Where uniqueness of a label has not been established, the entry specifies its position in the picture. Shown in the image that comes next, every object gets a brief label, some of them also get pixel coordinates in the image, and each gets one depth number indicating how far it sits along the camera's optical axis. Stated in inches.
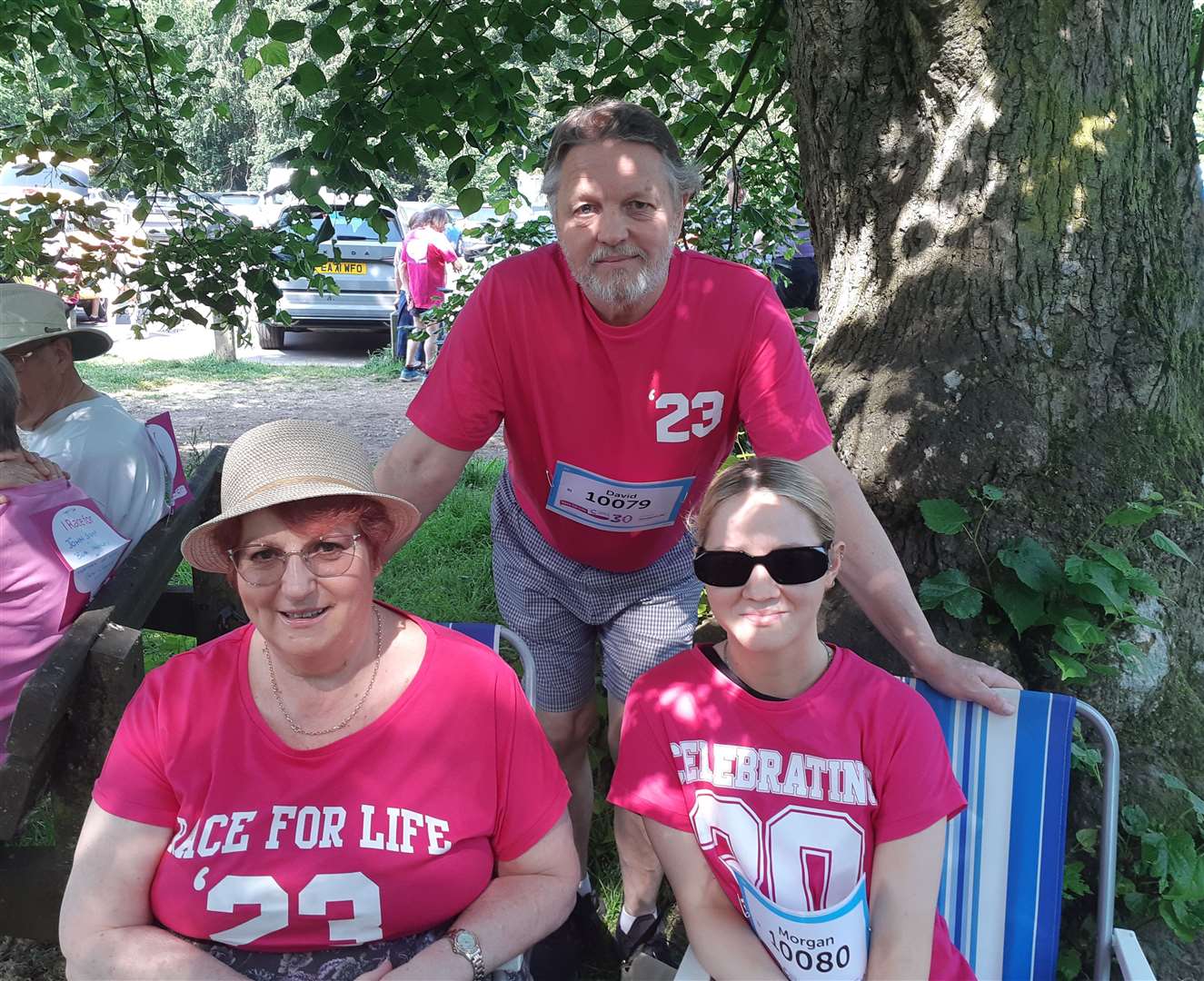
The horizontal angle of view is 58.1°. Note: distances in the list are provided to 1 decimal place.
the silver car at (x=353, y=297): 537.6
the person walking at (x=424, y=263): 438.9
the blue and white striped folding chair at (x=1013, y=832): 93.4
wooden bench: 90.4
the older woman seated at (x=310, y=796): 71.9
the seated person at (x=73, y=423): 130.9
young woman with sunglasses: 77.2
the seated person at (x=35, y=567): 102.2
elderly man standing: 94.7
